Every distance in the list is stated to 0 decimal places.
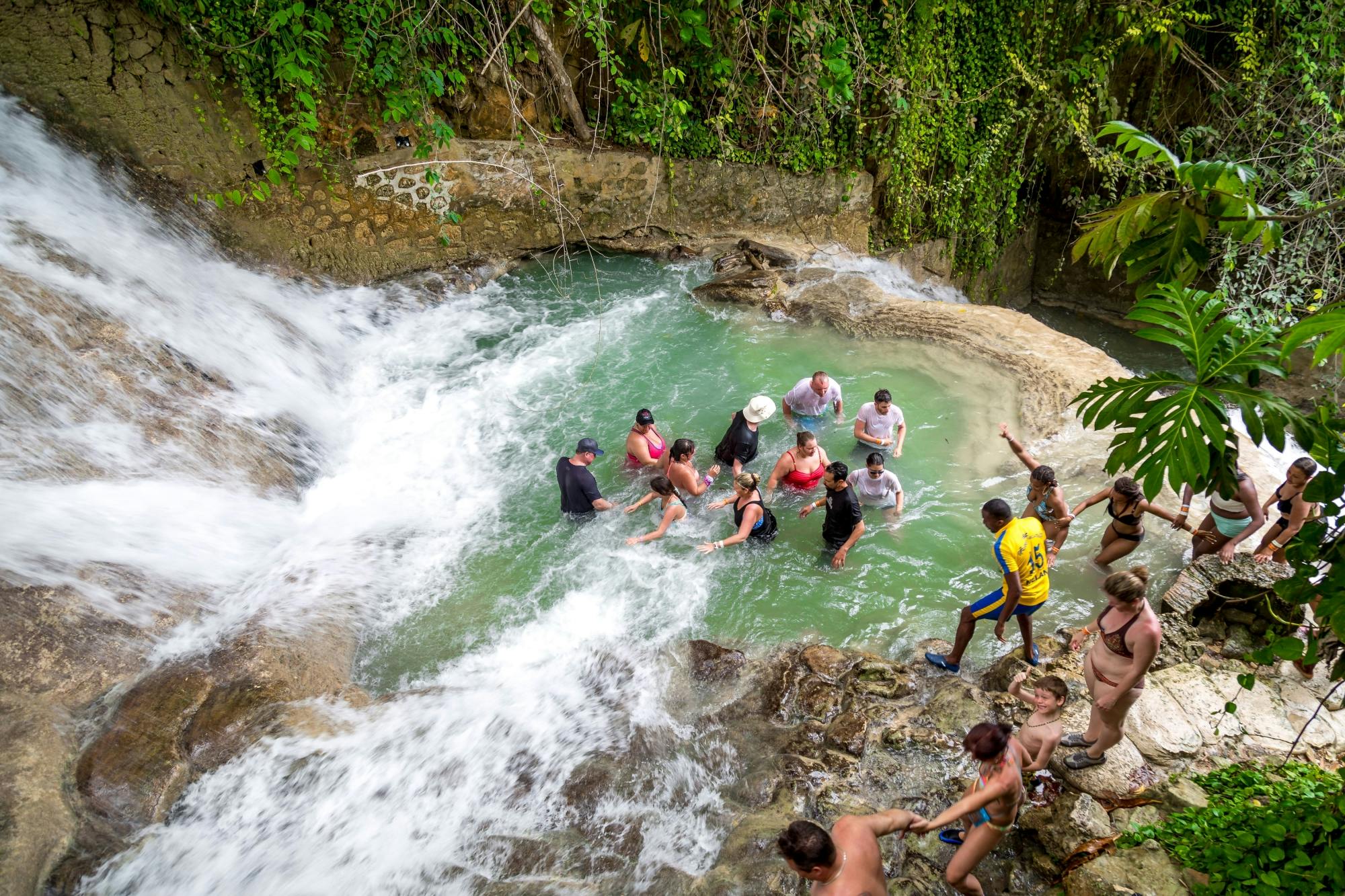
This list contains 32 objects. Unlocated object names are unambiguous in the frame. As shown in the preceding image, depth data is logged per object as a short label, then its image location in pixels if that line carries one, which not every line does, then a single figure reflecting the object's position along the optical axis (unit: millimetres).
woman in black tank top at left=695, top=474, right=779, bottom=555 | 6062
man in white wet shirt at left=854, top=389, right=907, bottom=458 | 6992
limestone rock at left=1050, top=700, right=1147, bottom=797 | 3820
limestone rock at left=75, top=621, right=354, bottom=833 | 4121
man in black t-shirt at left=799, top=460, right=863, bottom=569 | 5820
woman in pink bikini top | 6820
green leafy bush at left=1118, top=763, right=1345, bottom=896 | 2785
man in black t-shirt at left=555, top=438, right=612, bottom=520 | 6332
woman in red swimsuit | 6590
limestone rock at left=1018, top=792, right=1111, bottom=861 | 3516
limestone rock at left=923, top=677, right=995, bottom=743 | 4457
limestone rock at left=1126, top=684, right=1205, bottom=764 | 3990
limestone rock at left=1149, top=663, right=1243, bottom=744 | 4078
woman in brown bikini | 3766
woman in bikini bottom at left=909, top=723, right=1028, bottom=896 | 3393
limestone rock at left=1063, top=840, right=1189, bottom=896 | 3143
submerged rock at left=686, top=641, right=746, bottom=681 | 5137
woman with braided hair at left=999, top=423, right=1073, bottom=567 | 5527
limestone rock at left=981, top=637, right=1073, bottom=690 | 4824
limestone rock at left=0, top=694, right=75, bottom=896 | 3611
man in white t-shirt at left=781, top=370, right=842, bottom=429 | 7316
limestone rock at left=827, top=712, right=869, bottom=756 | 4453
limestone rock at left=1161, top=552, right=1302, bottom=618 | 5121
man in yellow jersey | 4730
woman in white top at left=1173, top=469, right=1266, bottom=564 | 5273
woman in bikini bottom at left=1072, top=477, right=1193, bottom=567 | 5289
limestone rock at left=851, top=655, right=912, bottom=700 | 4879
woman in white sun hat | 6824
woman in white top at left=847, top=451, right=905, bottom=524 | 6457
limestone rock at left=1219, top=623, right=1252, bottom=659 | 4820
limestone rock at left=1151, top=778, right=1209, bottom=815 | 3523
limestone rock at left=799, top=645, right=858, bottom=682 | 5086
